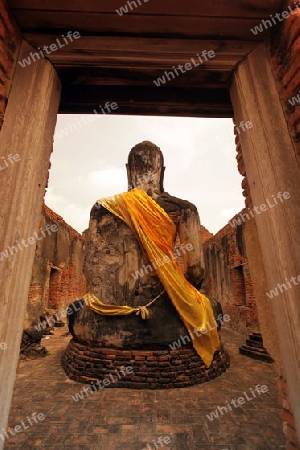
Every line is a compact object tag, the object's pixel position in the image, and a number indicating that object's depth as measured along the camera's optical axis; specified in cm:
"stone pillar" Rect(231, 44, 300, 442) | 117
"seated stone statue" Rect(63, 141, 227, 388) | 393
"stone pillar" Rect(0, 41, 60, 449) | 116
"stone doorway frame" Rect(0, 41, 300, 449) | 116
